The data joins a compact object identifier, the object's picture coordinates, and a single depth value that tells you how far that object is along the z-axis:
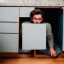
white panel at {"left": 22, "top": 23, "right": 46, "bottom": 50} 1.45
